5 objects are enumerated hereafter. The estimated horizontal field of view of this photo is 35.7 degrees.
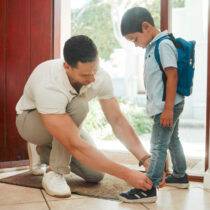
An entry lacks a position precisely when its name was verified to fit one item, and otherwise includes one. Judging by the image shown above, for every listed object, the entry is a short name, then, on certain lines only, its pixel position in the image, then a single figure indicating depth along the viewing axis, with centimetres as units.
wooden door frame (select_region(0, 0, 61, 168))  215
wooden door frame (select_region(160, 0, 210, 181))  180
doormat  159
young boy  146
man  131
